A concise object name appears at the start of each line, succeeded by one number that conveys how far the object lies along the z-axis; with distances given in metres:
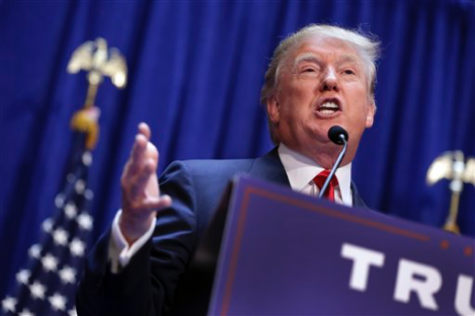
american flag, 3.88
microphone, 3.21
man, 2.97
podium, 2.48
